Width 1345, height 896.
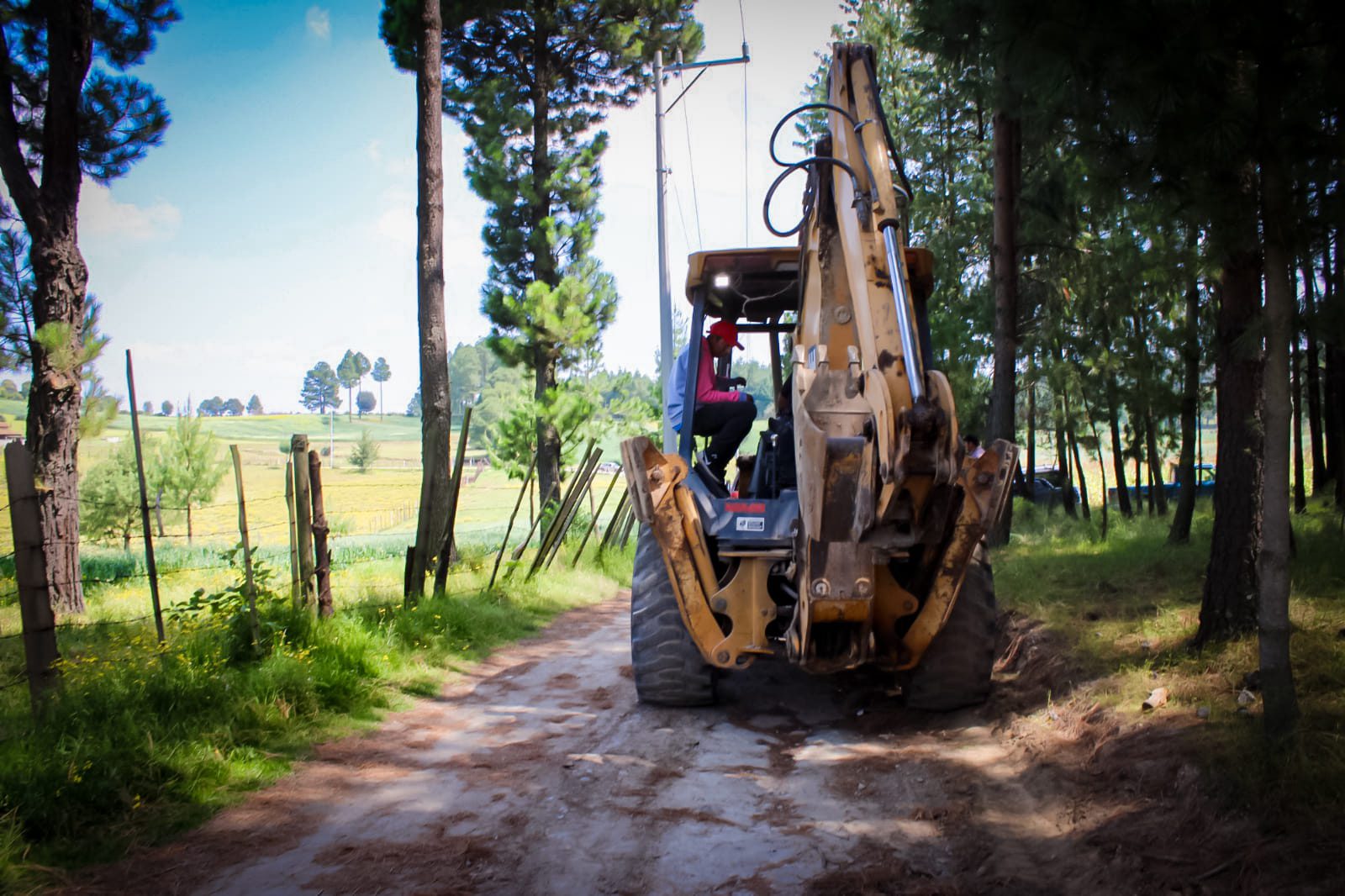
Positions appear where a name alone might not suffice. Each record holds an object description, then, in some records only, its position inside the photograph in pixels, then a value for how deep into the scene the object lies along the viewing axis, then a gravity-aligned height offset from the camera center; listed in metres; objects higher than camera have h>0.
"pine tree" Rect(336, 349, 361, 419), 115.75 +7.91
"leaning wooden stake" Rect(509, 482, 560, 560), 11.96 -1.64
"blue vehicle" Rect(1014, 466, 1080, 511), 17.83 -2.31
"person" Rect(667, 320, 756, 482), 6.21 +0.07
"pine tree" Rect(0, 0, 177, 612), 9.42 +3.30
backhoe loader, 3.96 -0.47
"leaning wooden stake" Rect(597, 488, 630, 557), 15.98 -1.85
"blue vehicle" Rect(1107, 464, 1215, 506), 18.84 -2.20
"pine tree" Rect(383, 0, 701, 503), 18.73 +5.83
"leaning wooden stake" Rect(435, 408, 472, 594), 8.91 -1.03
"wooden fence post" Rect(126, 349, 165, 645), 6.42 -0.47
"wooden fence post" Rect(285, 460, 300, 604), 6.88 -0.82
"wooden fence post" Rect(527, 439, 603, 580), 11.74 -1.31
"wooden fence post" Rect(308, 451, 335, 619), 6.86 -0.87
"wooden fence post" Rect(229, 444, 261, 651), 6.12 -0.92
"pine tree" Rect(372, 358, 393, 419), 125.69 +8.20
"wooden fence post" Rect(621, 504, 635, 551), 17.63 -2.09
